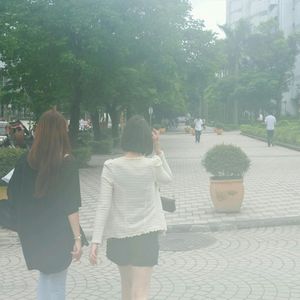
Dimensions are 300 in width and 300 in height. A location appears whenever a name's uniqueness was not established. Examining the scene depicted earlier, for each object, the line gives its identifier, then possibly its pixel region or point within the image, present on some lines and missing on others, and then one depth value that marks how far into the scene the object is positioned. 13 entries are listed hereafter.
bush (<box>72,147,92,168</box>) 19.68
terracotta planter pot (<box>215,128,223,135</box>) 55.94
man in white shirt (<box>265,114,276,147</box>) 29.61
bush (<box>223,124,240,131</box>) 68.06
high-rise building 83.50
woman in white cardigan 3.92
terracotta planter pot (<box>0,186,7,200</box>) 9.38
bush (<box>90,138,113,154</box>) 28.55
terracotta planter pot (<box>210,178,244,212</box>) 9.80
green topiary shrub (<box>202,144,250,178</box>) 9.81
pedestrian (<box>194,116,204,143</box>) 36.12
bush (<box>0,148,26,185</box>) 9.62
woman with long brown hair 3.68
